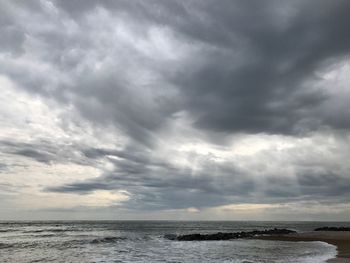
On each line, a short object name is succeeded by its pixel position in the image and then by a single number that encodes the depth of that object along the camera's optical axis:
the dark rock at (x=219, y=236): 64.44
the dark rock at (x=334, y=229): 100.21
